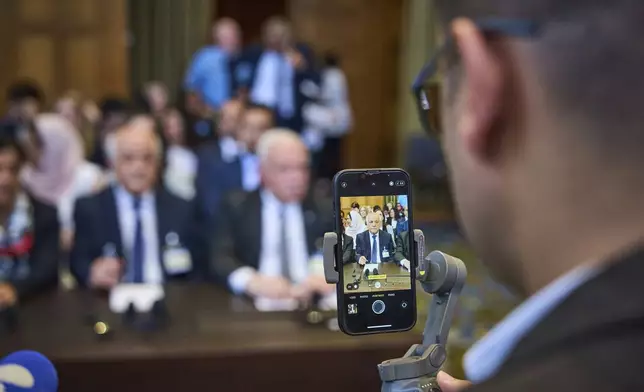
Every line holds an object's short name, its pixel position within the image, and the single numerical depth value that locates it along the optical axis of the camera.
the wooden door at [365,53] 8.12
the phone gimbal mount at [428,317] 0.70
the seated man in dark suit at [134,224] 2.77
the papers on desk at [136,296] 2.02
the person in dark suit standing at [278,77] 6.14
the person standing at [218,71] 6.23
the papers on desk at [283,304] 2.14
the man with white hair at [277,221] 2.72
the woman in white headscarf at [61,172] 4.03
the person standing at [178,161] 4.29
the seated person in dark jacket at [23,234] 2.45
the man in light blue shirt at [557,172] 0.46
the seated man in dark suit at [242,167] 3.81
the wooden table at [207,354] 1.74
